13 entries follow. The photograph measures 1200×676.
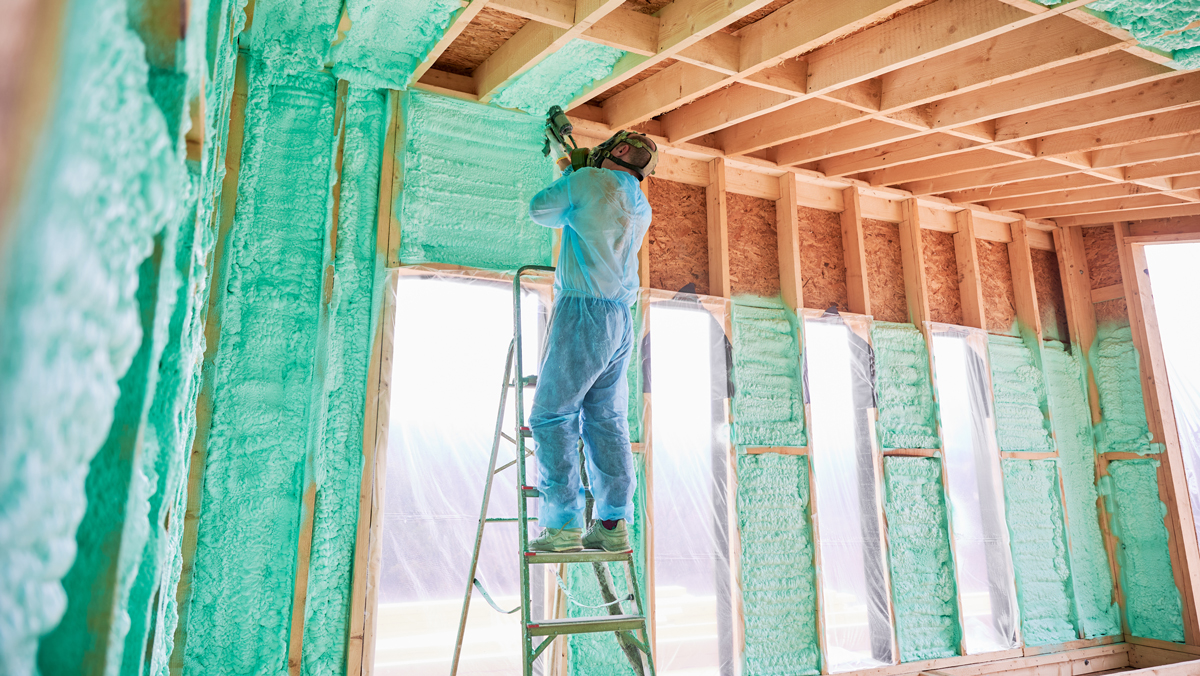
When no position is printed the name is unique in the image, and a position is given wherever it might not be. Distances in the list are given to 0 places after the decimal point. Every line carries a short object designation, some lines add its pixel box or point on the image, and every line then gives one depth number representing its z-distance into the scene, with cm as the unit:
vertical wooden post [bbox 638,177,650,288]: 366
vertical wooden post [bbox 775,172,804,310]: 408
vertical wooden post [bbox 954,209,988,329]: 471
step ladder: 208
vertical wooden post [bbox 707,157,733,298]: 389
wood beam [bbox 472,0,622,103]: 262
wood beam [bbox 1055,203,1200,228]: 475
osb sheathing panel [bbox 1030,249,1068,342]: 513
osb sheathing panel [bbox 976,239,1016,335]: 494
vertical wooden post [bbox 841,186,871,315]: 431
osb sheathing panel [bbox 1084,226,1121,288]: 515
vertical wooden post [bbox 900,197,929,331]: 449
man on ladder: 237
